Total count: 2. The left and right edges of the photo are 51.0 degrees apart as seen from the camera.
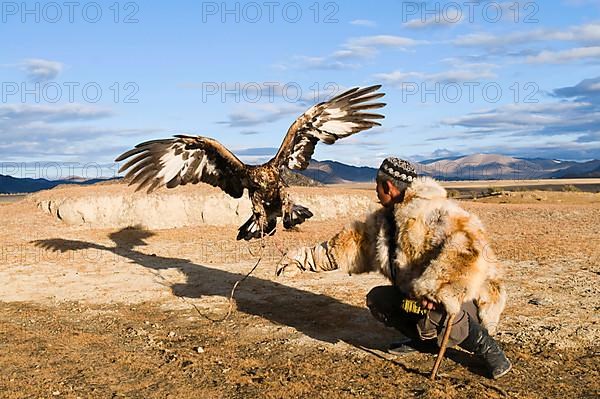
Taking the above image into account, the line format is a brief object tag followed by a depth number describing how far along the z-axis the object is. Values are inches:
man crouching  182.2
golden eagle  321.7
